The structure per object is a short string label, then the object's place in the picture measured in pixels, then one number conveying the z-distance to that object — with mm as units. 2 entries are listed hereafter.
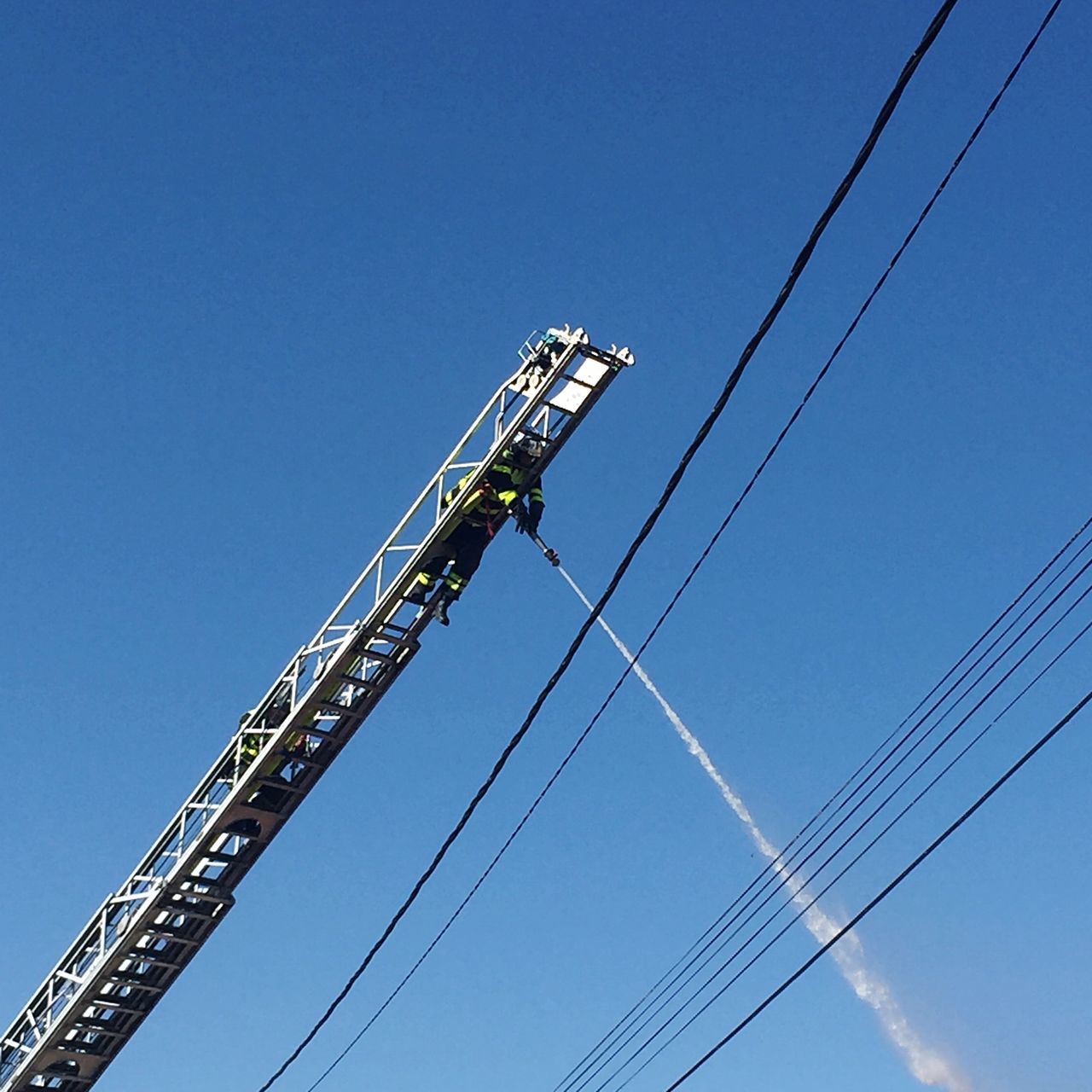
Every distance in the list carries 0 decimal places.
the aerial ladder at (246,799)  17859
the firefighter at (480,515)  17859
